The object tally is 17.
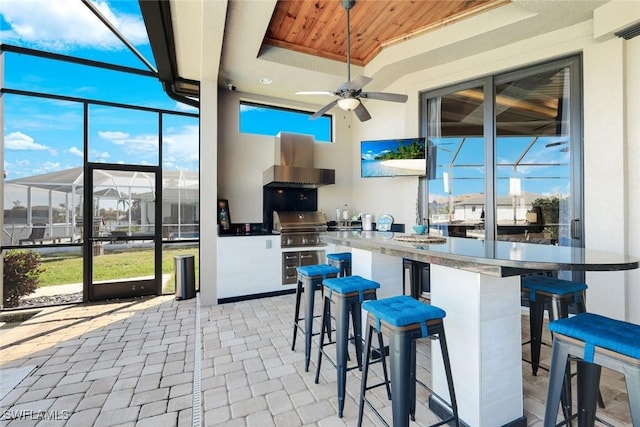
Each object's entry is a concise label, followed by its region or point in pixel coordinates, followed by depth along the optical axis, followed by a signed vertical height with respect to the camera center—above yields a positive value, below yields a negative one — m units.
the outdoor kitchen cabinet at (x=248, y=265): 4.08 -0.77
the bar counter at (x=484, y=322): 1.52 -0.62
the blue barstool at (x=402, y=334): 1.38 -0.63
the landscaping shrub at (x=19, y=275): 3.83 -0.83
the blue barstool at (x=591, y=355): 1.11 -0.60
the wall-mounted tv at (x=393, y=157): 4.16 +0.84
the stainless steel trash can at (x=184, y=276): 4.27 -0.95
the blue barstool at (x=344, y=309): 1.83 -0.70
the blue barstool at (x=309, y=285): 2.38 -0.64
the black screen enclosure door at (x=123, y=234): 4.21 -0.32
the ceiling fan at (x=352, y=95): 2.84 +1.22
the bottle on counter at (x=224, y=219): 4.38 -0.09
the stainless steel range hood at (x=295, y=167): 4.36 +0.71
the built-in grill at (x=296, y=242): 4.46 -0.46
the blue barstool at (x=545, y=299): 1.92 -0.59
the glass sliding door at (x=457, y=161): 3.78 +0.72
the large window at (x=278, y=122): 4.91 +1.68
